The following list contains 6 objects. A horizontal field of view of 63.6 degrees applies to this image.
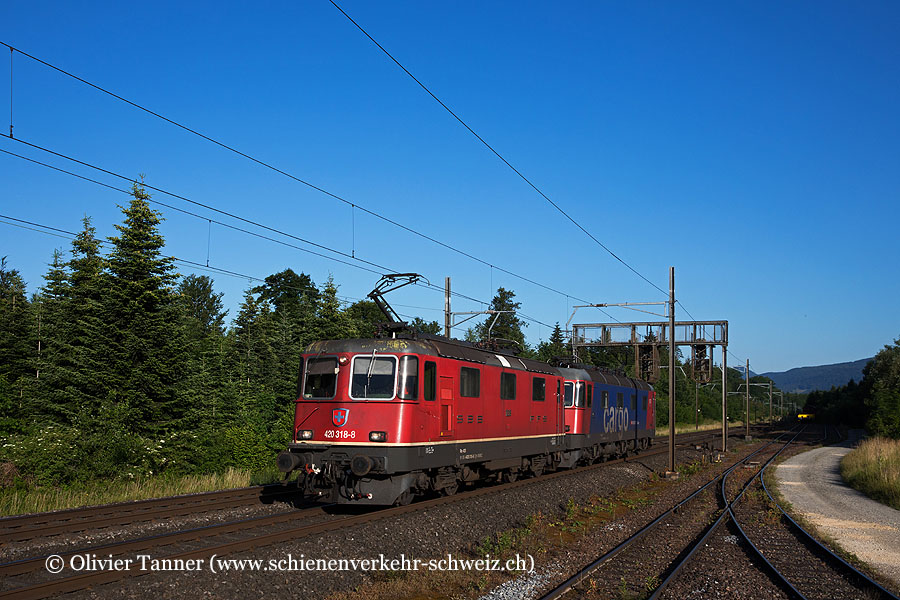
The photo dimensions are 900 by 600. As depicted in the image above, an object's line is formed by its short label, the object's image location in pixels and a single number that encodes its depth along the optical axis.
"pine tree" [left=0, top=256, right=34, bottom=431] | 30.67
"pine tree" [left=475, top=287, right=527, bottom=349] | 81.90
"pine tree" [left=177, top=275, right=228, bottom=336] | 94.12
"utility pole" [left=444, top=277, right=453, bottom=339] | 25.99
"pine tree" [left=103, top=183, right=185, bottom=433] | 24.25
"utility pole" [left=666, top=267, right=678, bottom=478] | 26.50
